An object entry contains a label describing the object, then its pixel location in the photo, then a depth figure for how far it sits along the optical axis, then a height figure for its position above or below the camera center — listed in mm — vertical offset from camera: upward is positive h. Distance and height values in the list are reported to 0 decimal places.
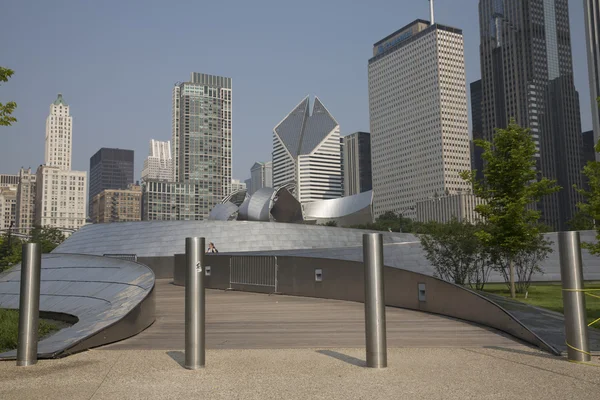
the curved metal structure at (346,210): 75831 +5658
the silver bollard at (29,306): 6301 -621
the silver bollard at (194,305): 6109 -628
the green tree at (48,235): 61550 +2384
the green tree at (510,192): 14453 +1537
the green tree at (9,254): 44706 +71
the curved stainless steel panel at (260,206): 52750 +4411
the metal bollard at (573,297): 6352 -633
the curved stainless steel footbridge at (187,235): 34906 +979
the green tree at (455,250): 14406 -88
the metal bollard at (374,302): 6004 -614
